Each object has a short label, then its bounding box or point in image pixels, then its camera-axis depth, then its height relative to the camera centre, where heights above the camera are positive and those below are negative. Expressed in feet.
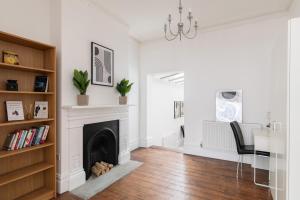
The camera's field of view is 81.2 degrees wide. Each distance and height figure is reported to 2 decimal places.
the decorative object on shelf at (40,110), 7.43 -0.52
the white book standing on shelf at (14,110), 6.54 -0.49
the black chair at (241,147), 9.15 -2.73
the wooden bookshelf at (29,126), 6.61 -1.16
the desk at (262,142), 8.15 -2.08
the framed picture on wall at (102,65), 9.75 +1.93
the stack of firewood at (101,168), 9.70 -4.01
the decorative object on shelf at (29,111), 7.34 -0.57
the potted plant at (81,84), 8.20 +0.65
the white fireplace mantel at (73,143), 7.97 -2.18
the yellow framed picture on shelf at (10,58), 6.38 +1.50
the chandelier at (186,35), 13.33 +5.01
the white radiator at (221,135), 11.25 -2.54
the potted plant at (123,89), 11.12 +0.56
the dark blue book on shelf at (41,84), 7.47 +0.59
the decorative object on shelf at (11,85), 6.50 +0.47
